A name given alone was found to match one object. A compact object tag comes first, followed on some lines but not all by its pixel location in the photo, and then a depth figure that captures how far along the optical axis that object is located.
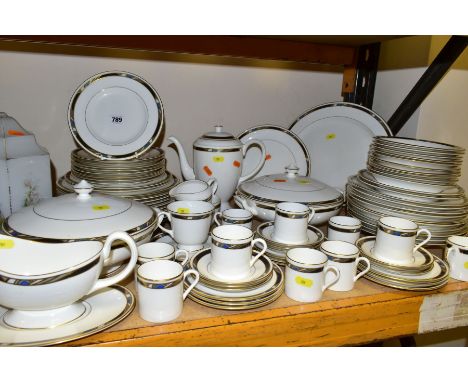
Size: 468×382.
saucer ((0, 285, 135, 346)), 0.60
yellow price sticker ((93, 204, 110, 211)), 0.75
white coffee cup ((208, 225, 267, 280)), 0.74
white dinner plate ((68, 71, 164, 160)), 1.00
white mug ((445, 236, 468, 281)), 0.85
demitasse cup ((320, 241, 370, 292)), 0.78
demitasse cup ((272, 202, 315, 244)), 0.86
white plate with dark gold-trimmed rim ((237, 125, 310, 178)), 1.23
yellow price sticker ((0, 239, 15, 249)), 0.66
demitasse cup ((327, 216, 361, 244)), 0.90
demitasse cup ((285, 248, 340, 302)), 0.74
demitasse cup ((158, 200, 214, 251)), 0.85
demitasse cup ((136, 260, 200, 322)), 0.66
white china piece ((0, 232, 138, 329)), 0.59
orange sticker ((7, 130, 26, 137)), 0.90
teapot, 1.03
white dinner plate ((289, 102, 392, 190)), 1.23
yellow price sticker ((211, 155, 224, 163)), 1.03
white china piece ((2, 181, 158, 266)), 0.69
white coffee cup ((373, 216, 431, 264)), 0.82
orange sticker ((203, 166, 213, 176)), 1.05
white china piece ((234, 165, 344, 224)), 0.95
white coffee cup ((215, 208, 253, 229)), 0.92
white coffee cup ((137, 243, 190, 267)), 0.77
